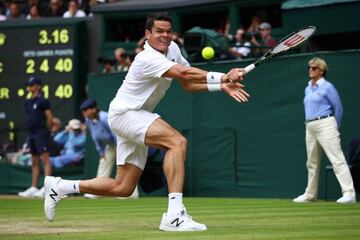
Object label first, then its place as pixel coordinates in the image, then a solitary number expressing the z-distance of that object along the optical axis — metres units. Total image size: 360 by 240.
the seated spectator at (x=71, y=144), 20.00
